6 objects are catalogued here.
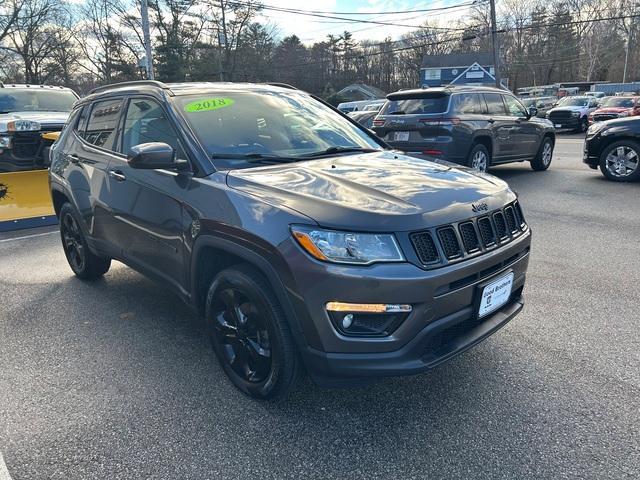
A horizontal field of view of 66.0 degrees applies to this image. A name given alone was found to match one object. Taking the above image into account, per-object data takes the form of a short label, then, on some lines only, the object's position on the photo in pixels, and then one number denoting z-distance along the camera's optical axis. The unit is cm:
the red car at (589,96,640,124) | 2073
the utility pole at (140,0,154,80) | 1995
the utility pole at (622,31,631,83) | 6462
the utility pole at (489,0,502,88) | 2812
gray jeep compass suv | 228
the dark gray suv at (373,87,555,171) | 886
